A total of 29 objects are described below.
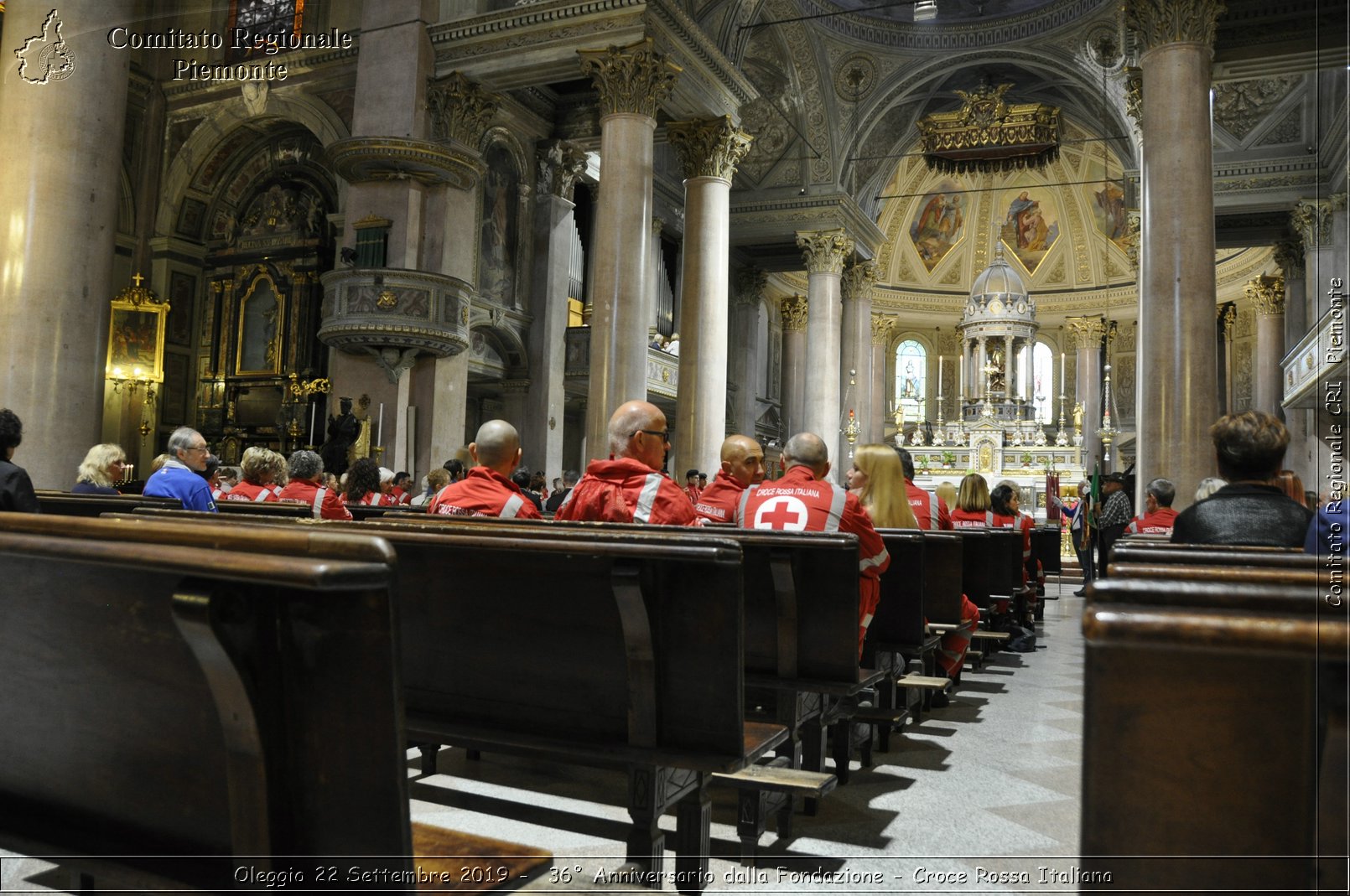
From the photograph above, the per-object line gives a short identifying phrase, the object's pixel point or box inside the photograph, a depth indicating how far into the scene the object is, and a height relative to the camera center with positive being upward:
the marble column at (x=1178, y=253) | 9.22 +2.77
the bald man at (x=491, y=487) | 4.25 +0.09
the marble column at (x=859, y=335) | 23.23 +4.67
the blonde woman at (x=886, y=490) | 5.23 +0.15
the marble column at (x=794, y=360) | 24.91 +4.37
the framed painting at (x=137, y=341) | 15.99 +2.71
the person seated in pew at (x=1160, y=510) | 7.43 +0.13
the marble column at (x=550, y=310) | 16.42 +3.59
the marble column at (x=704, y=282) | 14.12 +3.63
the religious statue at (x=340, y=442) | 12.40 +0.82
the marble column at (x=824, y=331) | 19.80 +4.04
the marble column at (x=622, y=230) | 12.10 +3.69
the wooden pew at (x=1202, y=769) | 1.12 -0.30
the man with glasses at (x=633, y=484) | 3.78 +0.11
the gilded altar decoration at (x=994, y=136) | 20.17 +8.51
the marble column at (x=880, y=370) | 27.02 +4.54
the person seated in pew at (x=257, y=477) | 6.39 +0.16
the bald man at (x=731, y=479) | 5.19 +0.20
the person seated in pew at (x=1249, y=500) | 2.97 +0.10
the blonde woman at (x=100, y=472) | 5.69 +0.14
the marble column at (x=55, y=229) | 7.30 +2.13
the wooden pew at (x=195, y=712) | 1.32 -0.34
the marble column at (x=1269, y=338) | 18.86 +4.07
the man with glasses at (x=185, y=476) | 5.53 +0.13
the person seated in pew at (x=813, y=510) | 4.13 +0.03
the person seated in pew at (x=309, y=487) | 5.84 +0.09
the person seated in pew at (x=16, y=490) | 3.96 +0.01
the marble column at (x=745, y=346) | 23.11 +4.24
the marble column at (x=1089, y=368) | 27.42 +4.73
